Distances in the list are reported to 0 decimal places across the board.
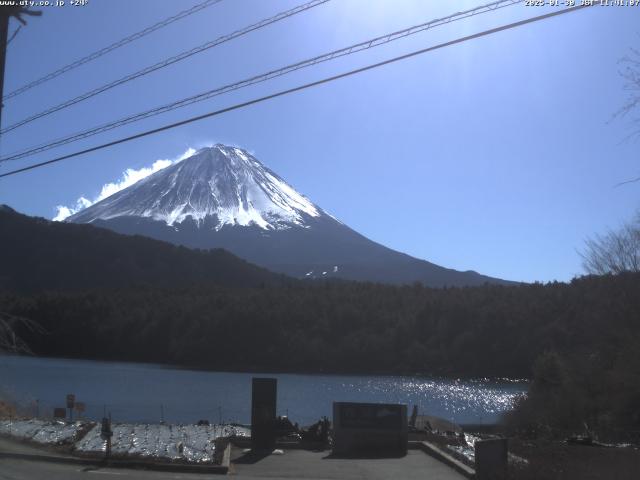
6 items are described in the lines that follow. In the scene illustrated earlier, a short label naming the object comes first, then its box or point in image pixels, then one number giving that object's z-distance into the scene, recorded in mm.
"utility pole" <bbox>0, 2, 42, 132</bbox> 13781
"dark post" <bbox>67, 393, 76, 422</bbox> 26570
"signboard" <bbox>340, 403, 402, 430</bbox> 19250
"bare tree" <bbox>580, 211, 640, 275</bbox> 33562
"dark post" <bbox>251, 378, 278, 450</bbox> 18938
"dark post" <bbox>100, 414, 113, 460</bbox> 16172
